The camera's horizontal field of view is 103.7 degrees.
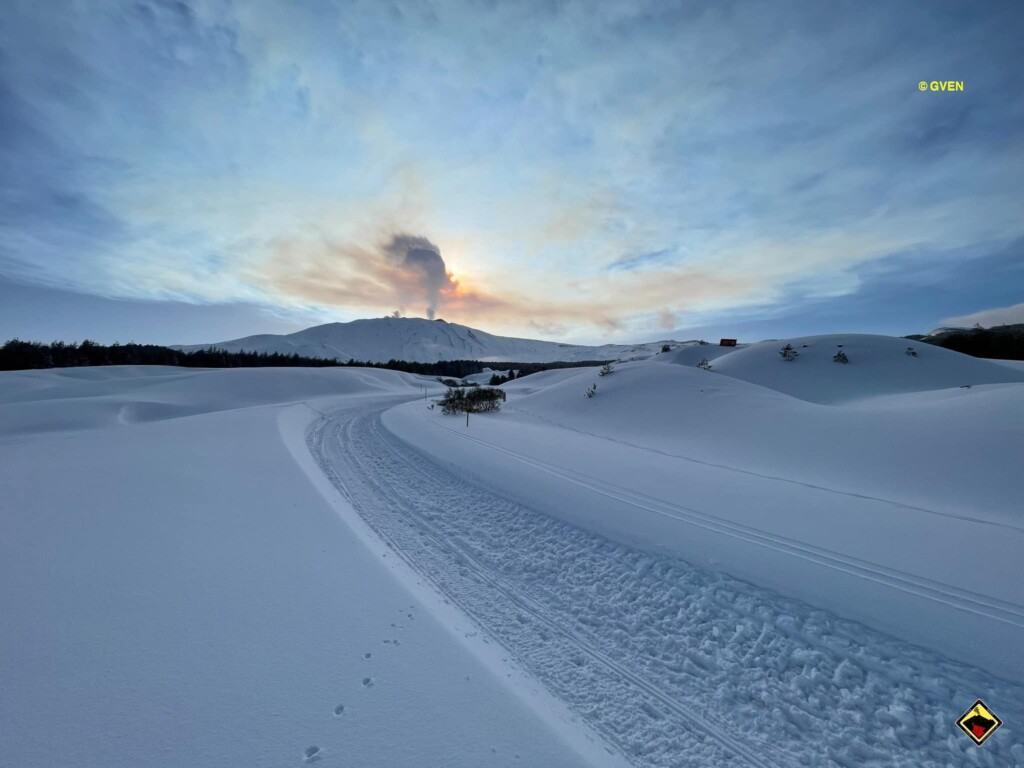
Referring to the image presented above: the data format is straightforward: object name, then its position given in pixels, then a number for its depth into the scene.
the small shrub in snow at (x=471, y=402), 17.55
